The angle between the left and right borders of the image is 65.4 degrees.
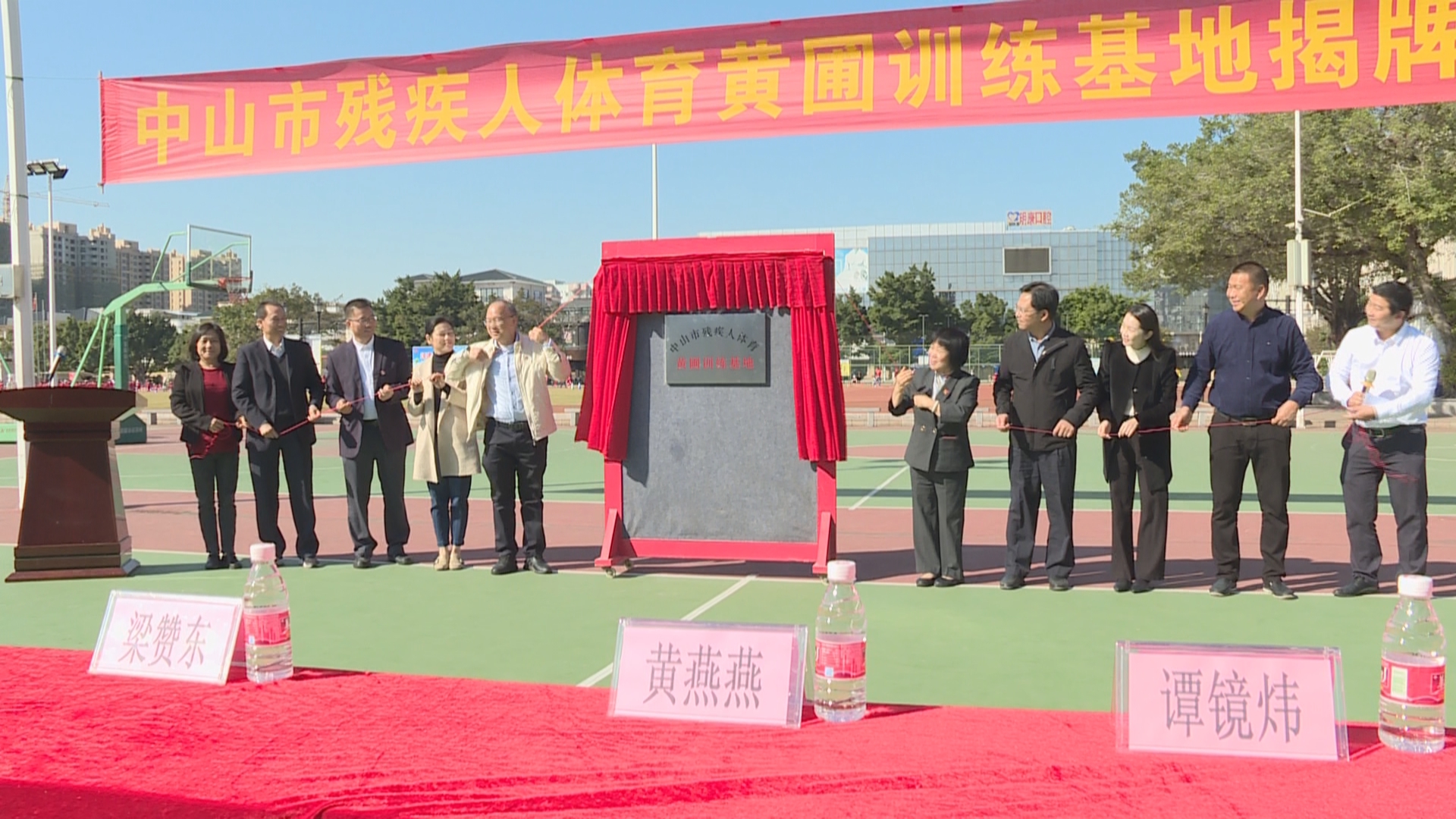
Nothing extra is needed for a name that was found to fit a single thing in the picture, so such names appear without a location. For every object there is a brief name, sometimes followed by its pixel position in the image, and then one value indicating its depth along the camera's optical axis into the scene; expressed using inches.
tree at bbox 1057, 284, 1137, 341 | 3051.2
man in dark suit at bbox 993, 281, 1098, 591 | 266.5
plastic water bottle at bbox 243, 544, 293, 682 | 156.1
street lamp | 1370.6
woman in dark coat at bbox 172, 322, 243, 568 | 305.6
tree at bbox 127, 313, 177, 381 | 2832.2
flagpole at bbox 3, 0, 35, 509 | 292.8
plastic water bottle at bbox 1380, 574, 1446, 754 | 122.4
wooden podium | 286.5
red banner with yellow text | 230.8
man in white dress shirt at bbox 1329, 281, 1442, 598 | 246.5
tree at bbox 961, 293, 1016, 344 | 3221.0
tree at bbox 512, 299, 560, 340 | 3122.5
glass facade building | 4291.3
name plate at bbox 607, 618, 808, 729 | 135.3
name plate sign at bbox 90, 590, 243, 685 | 155.5
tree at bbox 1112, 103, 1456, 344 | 1010.1
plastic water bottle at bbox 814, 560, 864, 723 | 137.6
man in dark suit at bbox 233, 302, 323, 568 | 304.8
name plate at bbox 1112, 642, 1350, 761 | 121.0
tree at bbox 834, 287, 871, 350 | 2888.8
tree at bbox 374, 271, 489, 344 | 2839.6
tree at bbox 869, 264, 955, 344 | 3110.2
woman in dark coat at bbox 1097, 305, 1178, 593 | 263.4
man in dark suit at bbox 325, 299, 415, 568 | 307.0
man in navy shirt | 253.0
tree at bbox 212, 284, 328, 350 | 2373.3
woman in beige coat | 299.6
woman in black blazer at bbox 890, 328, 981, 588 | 272.7
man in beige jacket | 288.0
